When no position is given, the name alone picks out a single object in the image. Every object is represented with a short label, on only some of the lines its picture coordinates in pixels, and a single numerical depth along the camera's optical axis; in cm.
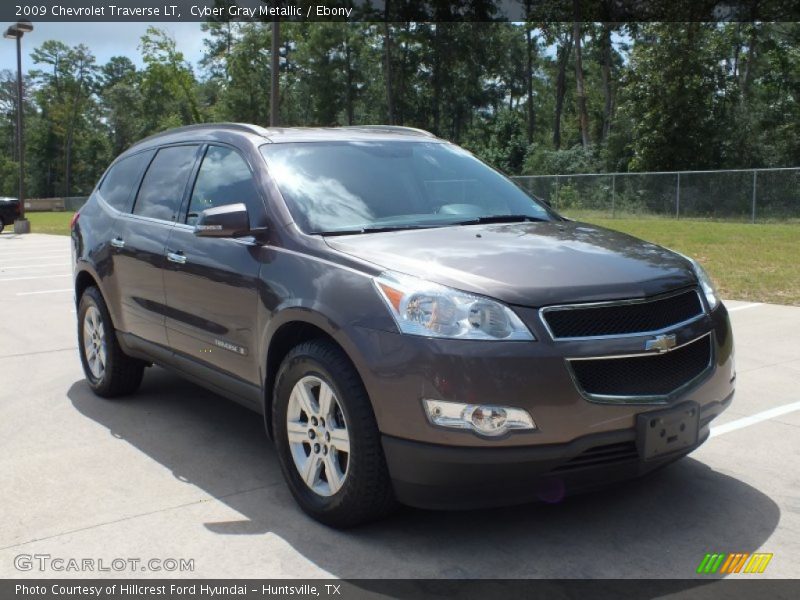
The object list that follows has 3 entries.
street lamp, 3058
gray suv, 329
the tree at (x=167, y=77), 5891
